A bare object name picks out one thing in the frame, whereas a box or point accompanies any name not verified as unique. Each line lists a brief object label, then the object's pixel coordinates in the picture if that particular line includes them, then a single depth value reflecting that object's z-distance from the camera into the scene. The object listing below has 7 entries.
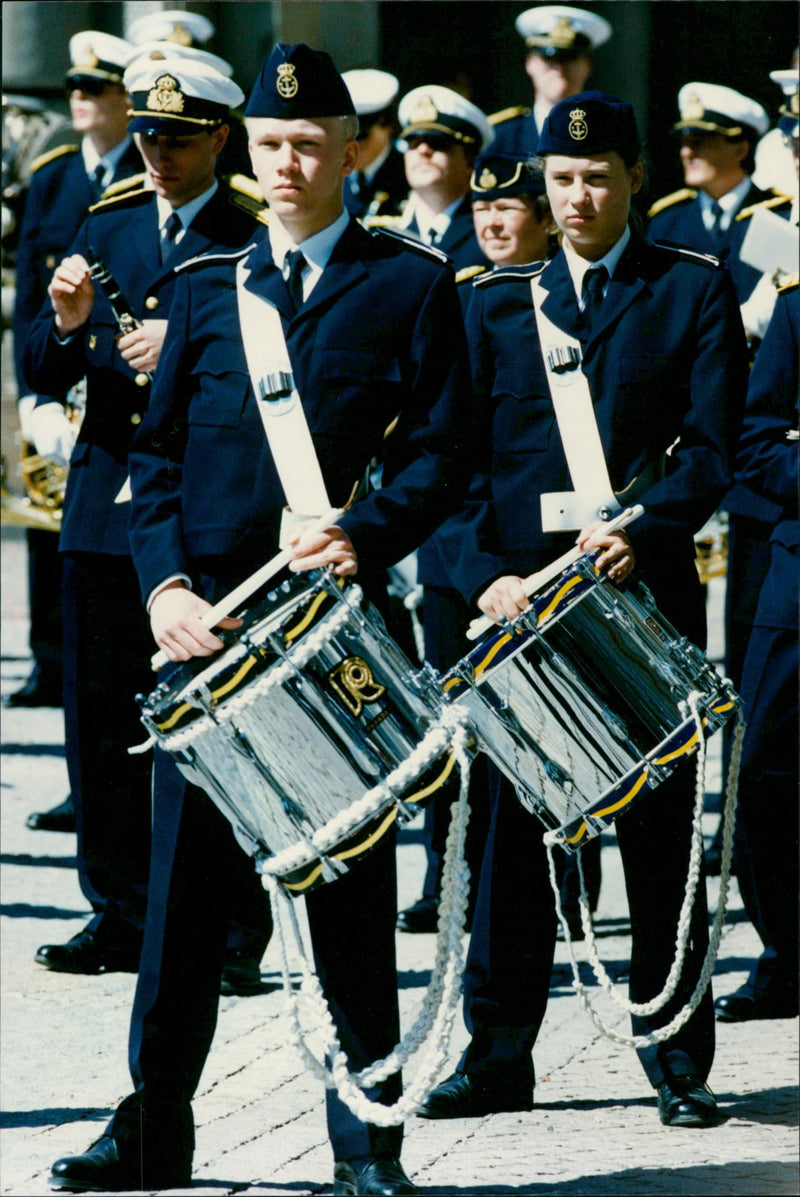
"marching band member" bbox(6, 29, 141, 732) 11.34
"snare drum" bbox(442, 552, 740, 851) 7.76
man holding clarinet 9.48
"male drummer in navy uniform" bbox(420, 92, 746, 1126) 8.28
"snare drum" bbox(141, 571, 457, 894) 6.85
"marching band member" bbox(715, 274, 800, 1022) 9.75
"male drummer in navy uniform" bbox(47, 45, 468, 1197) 7.38
